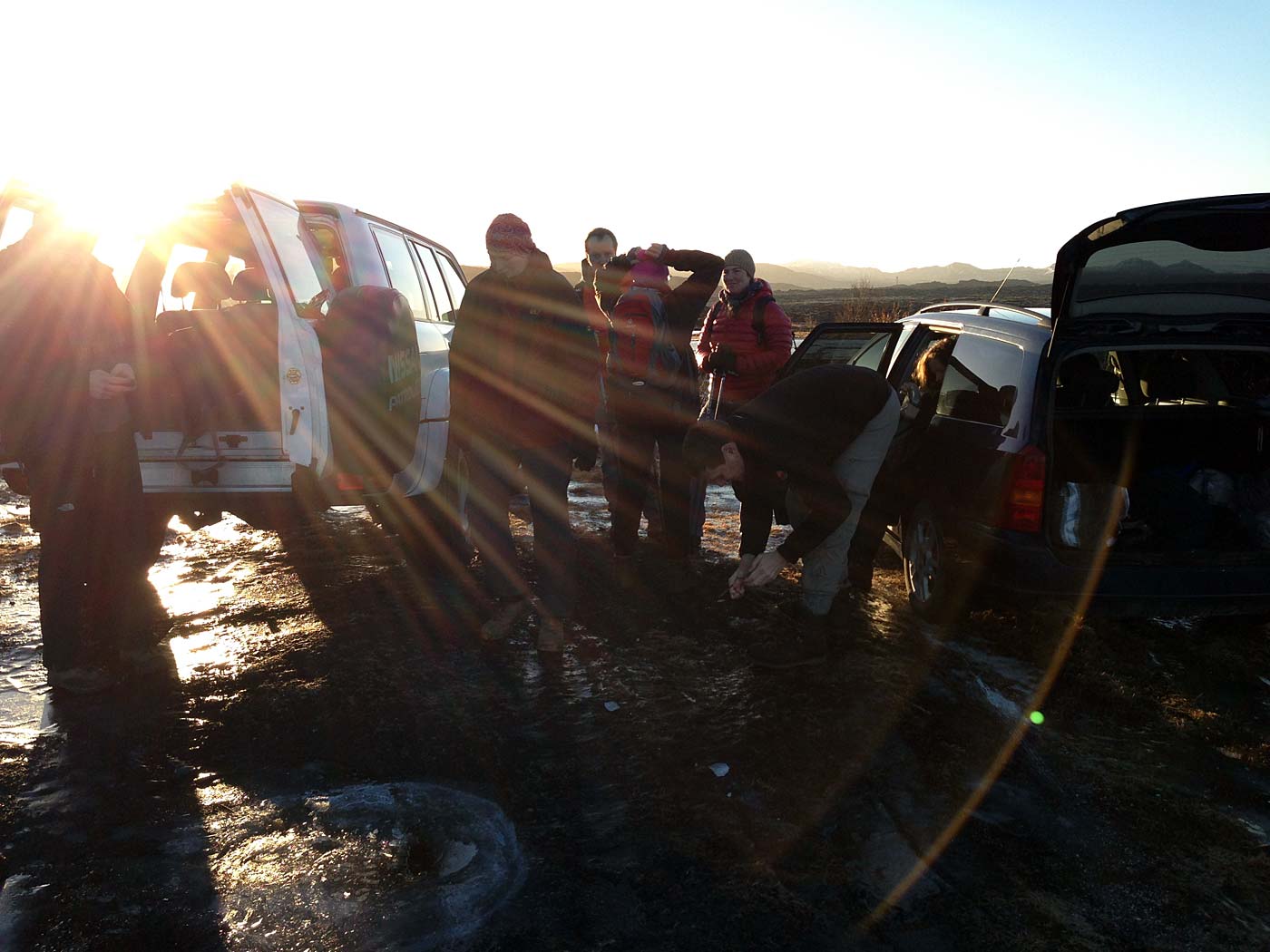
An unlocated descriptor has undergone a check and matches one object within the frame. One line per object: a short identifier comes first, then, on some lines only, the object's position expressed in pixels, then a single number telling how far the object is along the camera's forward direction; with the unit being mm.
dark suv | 3725
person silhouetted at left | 3453
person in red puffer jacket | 5531
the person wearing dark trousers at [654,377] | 5016
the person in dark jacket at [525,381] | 4027
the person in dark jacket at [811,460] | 3648
